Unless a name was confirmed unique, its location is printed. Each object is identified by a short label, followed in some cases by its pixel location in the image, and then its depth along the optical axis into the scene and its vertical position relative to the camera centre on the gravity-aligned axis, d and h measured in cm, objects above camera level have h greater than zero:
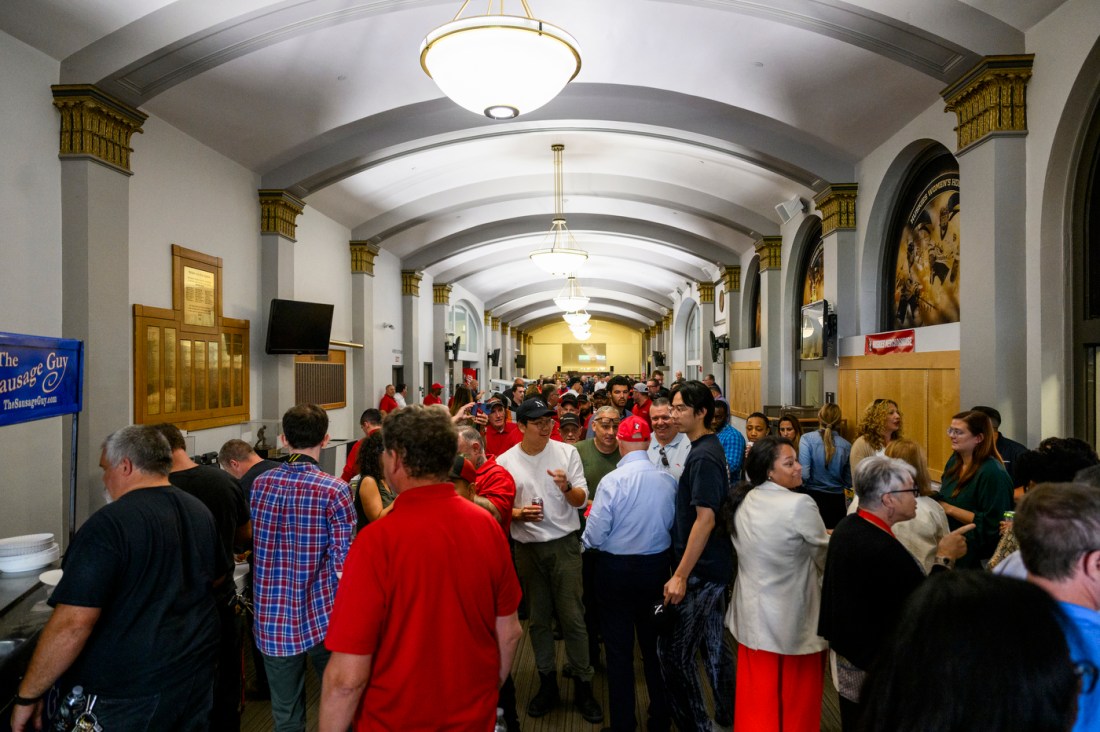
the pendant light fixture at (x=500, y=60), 372 +181
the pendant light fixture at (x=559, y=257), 1065 +182
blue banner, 276 -2
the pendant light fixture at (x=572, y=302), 1673 +172
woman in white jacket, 270 -95
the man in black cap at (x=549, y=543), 358 -95
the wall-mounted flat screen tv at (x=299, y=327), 782 +55
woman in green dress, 322 -61
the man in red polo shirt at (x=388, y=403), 1098 -55
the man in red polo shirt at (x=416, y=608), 166 -61
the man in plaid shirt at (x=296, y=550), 269 -73
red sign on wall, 651 +25
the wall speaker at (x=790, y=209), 915 +225
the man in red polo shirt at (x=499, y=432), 575 -55
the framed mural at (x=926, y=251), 622 +118
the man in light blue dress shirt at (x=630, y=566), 309 -93
